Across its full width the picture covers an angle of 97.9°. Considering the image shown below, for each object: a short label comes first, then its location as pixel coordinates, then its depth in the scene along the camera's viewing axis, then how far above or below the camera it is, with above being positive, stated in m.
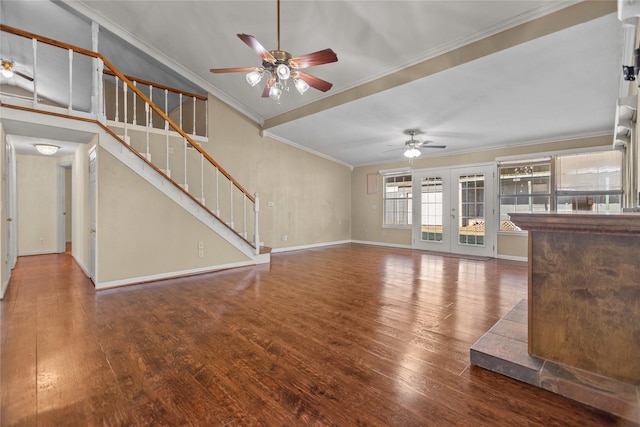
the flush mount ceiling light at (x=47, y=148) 4.85 +1.09
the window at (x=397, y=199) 7.88 +0.34
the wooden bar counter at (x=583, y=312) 1.50 -0.59
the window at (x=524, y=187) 5.72 +0.53
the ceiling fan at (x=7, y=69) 4.65 +2.36
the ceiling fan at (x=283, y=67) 2.71 +1.53
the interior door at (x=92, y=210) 3.87 +0.00
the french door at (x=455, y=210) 6.39 +0.03
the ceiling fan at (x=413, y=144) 5.50 +1.34
